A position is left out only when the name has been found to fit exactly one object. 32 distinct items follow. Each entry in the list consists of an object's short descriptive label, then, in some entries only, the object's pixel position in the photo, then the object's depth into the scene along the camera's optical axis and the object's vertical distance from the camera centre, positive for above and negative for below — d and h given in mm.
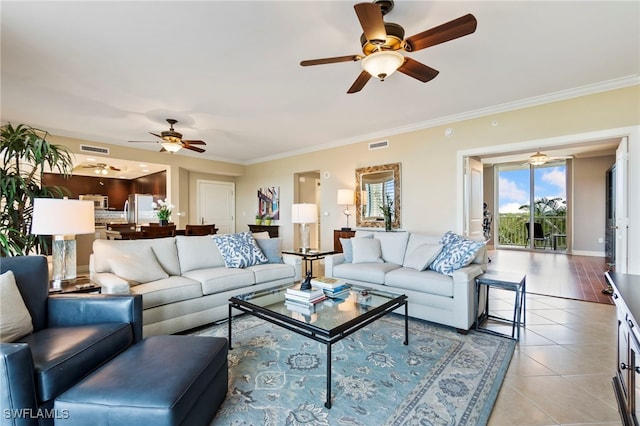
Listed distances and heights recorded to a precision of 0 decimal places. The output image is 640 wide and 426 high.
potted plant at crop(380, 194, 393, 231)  5211 +8
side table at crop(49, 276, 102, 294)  2197 -590
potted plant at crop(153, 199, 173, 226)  5185 -48
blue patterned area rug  1664 -1177
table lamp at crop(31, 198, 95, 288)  2166 -96
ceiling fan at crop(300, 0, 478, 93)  1800 +1209
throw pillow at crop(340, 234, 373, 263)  4049 -546
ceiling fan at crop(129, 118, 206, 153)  4551 +1157
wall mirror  5250 +373
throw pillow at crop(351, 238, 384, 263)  3900 -532
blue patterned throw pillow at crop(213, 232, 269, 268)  3469 -477
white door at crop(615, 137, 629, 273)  3387 +5
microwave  8395 +396
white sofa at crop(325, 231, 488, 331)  2791 -752
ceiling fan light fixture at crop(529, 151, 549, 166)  6488 +1221
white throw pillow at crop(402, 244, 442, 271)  3311 -528
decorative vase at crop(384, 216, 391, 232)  5211 -210
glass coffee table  1866 -760
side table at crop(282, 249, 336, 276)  4184 -629
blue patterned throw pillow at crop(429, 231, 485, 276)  3031 -469
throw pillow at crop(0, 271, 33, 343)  1546 -559
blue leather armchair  1190 -702
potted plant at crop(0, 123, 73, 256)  2531 +219
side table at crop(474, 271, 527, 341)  2688 -741
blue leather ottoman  1209 -795
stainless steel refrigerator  8289 +73
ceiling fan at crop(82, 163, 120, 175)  7365 +1206
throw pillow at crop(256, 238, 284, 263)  3863 -499
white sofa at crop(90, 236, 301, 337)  2582 -679
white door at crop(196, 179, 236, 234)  8109 +233
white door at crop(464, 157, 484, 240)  4574 +233
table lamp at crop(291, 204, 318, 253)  4457 -20
